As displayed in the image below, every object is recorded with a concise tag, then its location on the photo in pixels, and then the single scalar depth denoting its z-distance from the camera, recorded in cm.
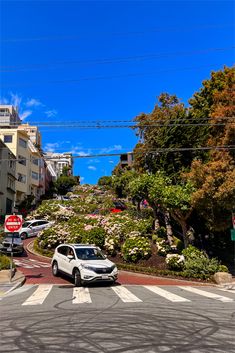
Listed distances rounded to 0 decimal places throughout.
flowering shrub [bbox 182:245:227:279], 1806
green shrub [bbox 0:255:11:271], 1844
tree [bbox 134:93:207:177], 2392
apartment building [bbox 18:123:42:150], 8112
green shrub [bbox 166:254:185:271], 1903
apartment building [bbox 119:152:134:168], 9824
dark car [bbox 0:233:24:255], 2600
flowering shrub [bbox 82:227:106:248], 2441
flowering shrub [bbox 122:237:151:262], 2103
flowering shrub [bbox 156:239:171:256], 2128
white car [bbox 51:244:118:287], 1465
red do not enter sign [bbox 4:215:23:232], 1641
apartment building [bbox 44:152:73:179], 10336
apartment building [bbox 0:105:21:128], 7854
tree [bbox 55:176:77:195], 9356
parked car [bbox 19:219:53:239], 3569
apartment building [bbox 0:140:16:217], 4722
